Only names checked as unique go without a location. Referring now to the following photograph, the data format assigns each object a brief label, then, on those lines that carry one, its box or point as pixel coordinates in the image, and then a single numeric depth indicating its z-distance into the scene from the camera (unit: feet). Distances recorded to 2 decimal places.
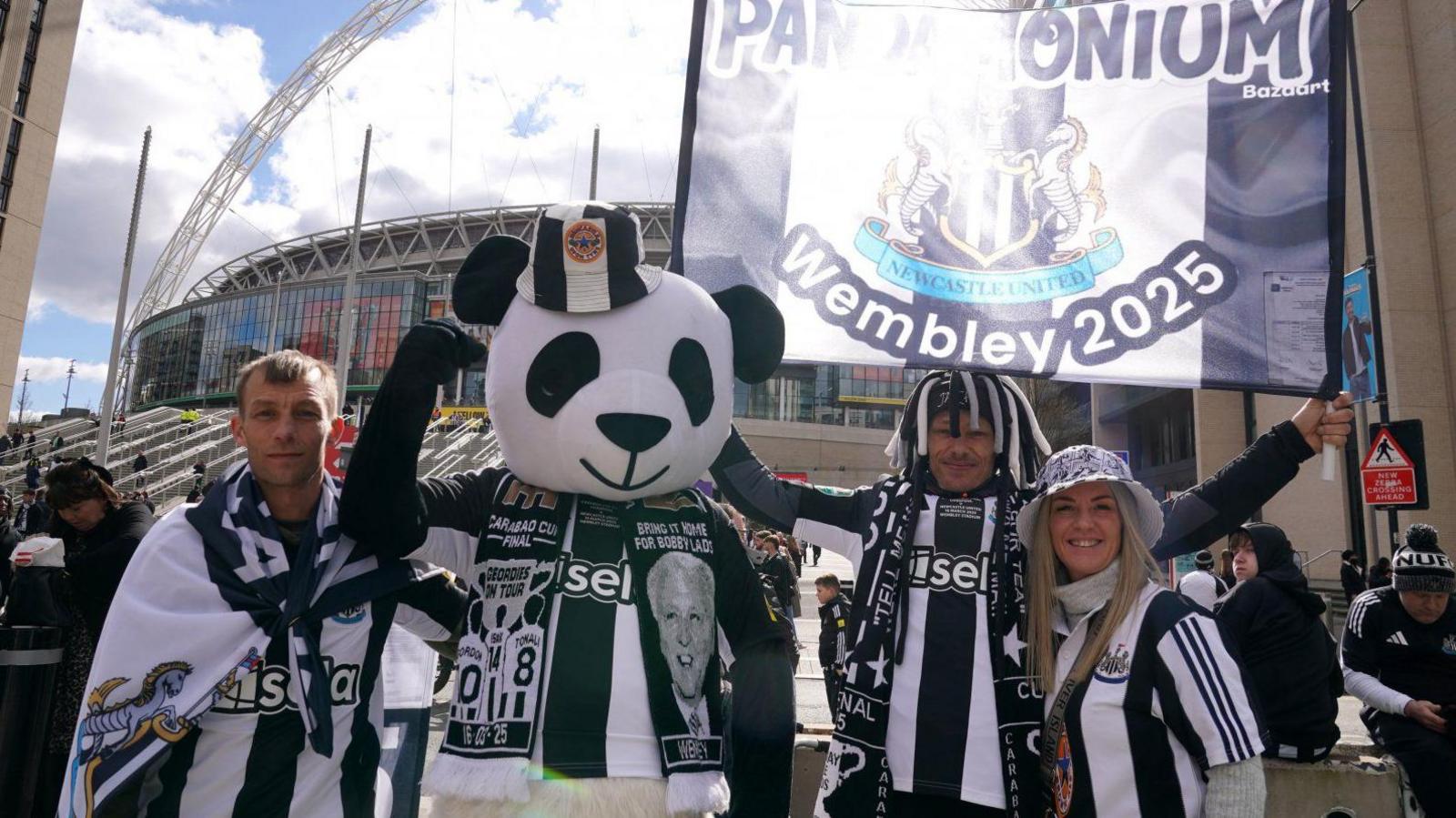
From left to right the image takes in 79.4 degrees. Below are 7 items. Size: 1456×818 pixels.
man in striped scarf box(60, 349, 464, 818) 6.93
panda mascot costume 7.48
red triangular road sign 29.96
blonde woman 7.17
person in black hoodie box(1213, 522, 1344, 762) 16.39
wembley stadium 217.36
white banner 10.50
